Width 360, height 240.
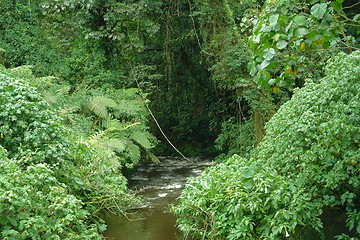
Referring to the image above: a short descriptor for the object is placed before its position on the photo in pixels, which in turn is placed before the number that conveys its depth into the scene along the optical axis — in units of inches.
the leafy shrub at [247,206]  164.7
